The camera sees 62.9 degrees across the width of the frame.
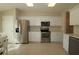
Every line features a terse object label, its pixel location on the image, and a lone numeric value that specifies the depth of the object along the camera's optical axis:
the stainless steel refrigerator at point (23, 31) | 4.13
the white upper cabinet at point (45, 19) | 4.57
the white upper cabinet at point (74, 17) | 2.38
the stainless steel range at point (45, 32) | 4.48
